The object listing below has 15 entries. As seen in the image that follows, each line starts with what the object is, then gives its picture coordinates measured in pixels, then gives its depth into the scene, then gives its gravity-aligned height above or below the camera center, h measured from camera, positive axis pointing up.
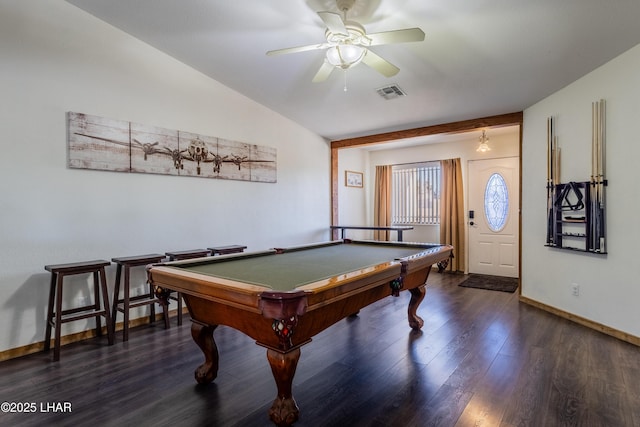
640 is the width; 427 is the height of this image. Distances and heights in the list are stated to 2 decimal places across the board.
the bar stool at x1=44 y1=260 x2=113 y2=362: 2.58 -0.74
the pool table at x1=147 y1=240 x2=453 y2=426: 1.53 -0.41
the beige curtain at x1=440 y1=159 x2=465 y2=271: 5.85 -0.02
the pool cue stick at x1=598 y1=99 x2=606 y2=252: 2.97 +0.35
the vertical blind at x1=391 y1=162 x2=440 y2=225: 6.24 +0.34
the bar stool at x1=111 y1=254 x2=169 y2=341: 2.95 -0.79
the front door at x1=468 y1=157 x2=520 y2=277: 5.40 -0.09
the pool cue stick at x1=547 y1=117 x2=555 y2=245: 3.56 +0.27
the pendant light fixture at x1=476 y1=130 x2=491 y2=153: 4.86 +0.98
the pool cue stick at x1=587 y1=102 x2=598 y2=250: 3.04 +0.23
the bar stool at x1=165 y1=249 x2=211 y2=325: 3.31 -0.44
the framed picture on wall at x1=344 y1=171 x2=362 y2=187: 6.41 +0.65
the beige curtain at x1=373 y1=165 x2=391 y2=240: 6.80 +0.25
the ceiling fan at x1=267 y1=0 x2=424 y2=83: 2.09 +1.15
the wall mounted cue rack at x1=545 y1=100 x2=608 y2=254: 2.99 +0.08
